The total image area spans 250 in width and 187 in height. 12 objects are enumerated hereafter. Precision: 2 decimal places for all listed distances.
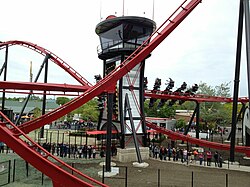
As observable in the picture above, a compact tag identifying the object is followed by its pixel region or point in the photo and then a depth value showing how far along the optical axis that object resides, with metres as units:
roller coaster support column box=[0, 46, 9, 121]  22.44
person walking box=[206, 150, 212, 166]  19.28
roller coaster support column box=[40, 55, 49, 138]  24.94
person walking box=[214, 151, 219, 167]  18.95
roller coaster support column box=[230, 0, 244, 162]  18.41
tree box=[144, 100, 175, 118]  62.25
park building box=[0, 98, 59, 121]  77.46
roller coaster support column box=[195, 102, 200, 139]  29.31
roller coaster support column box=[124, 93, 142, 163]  19.50
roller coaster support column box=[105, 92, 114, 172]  15.66
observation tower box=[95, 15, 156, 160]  23.23
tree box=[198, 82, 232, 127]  50.79
